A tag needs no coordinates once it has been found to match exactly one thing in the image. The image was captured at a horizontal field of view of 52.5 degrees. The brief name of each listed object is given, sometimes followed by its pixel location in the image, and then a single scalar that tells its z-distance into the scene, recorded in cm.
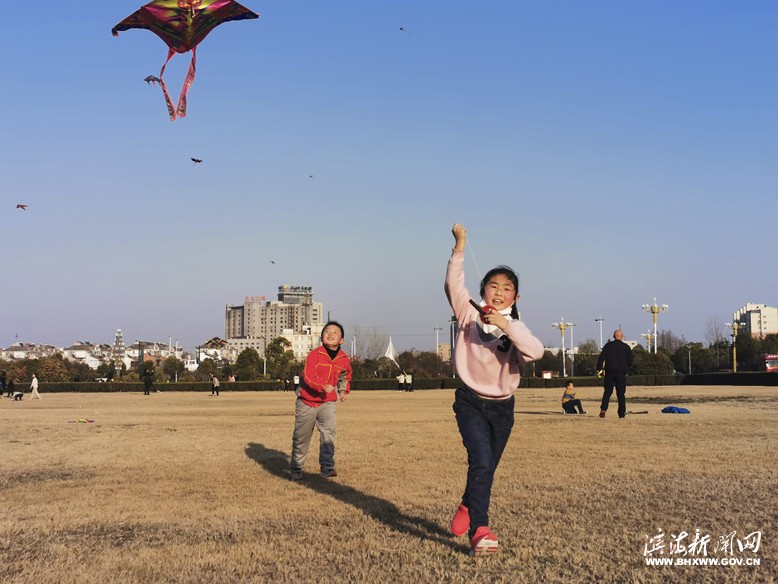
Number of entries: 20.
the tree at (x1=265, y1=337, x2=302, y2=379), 11075
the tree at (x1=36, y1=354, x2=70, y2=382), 10162
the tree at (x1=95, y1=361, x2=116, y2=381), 17712
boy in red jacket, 921
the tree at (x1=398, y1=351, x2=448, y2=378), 14575
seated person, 1897
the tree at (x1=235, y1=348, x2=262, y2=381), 13851
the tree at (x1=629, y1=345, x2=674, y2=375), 8738
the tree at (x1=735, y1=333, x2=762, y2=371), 12706
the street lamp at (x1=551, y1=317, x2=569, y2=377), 11341
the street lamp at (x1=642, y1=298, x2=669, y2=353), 9625
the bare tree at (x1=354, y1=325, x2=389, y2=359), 13152
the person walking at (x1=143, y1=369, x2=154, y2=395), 5012
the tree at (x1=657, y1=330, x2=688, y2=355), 17762
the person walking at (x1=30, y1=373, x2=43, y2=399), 4496
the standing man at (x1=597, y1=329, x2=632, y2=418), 1719
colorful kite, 1203
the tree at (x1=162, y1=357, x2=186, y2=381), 17150
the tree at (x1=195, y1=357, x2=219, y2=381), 15108
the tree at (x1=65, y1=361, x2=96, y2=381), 14046
